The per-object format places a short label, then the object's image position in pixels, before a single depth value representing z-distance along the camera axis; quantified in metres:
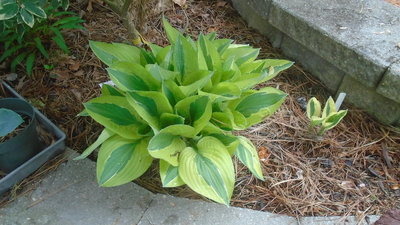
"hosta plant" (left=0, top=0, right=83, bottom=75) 1.84
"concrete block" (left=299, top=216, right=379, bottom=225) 1.44
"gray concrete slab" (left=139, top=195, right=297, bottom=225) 1.41
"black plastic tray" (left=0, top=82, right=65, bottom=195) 1.48
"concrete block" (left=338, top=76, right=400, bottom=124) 1.73
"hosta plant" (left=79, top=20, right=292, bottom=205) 1.31
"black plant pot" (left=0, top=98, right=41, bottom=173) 1.45
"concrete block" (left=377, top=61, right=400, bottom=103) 1.58
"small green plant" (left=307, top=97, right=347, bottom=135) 1.60
